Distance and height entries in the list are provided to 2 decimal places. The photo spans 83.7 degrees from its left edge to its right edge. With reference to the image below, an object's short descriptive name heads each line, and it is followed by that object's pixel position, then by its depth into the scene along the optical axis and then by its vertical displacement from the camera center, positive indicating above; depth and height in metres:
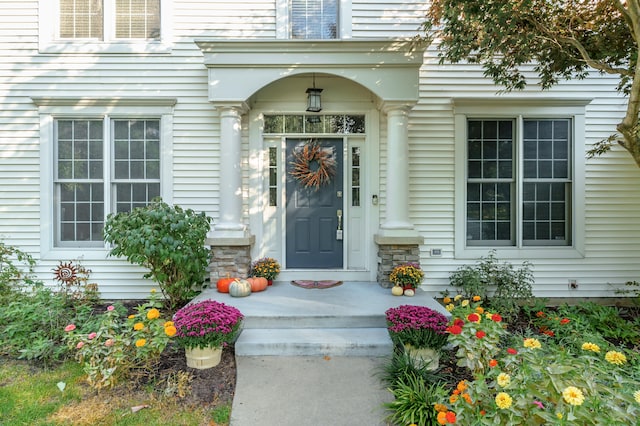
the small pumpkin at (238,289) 4.55 -1.02
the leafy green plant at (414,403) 2.50 -1.41
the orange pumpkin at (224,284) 4.73 -1.01
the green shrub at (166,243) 4.27 -0.41
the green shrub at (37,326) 3.41 -1.23
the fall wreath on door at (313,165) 5.43 +0.67
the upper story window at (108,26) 5.33 +2.78
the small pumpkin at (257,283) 4.83 -1.01
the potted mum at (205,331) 3.11 -1.08
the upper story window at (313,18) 5.49 +2.94
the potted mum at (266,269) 5.13 -0.87
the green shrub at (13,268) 4.79 -0.86
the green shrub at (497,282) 4.92 -1.04
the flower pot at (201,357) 3.19 -1.33
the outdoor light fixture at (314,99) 5.21 +1.60
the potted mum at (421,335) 3.12 -1.11
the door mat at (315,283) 5.09 -1.08
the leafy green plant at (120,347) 2.90 -1.17
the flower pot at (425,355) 3.17 -1.30
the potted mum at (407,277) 4.73 -0.91
